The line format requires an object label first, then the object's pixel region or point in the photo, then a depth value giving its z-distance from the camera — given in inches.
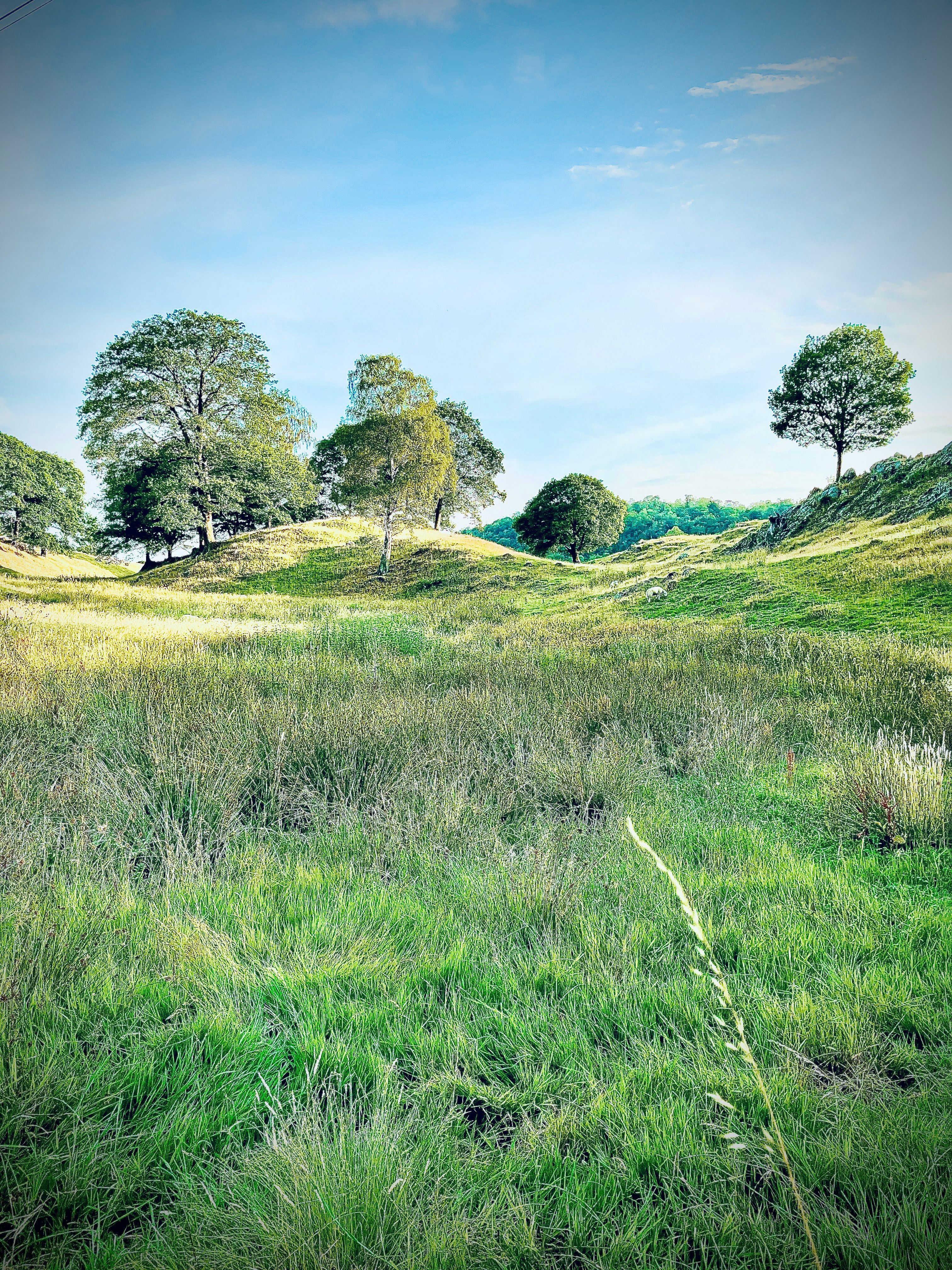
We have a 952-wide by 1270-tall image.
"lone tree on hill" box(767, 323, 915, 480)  1201.4
